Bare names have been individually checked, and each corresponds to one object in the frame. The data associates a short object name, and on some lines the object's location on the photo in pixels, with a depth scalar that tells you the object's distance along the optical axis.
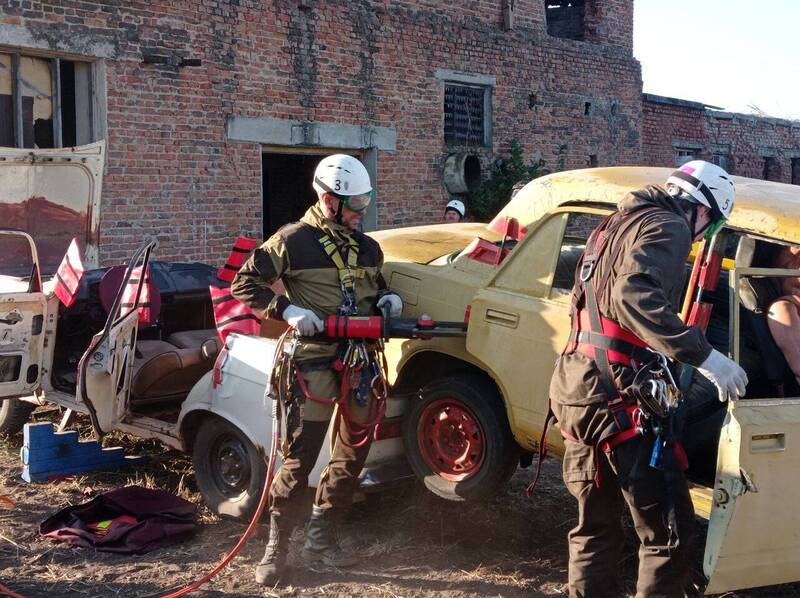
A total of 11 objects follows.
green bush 13.21
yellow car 3.58
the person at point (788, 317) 4.18
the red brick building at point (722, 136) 17.23
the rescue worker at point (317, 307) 4.60
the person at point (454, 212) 9.66
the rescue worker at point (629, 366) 3.41
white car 5.12
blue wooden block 5.95
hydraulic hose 4.29
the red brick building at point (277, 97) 9.39
